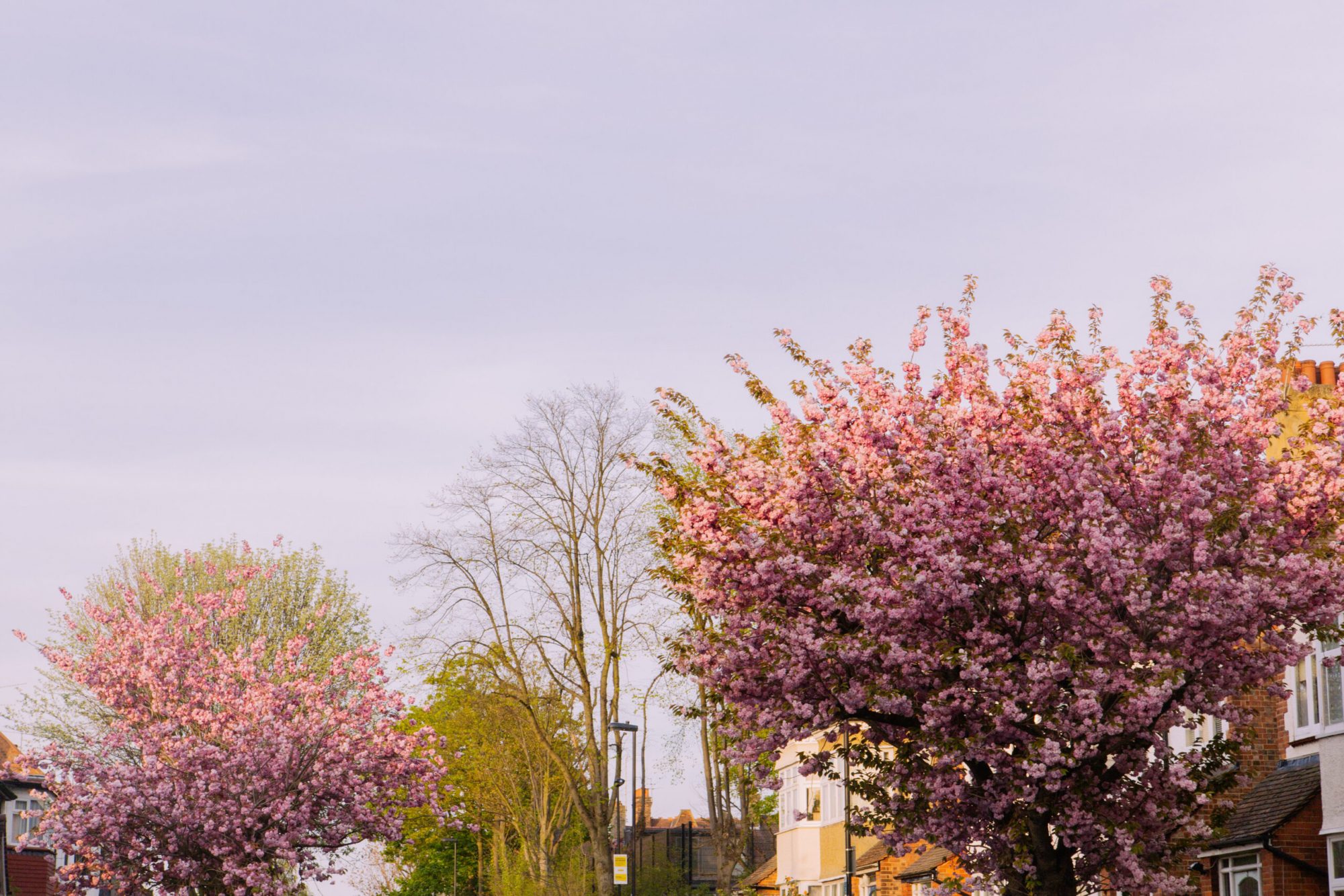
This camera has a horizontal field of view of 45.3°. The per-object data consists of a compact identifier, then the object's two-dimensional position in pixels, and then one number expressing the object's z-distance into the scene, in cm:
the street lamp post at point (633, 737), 4556
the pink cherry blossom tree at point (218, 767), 3459
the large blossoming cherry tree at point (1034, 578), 2000
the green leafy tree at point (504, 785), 5769
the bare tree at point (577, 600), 4725
